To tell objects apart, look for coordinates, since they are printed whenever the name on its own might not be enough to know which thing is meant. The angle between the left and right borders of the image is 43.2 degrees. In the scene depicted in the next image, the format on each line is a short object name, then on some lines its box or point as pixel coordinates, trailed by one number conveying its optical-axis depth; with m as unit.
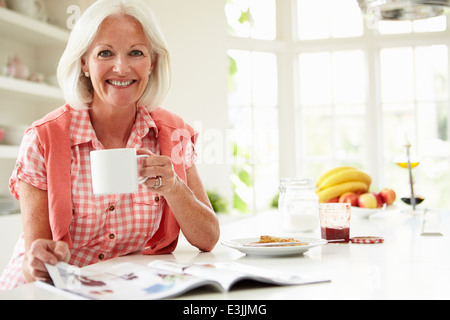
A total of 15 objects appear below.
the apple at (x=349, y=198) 2.42
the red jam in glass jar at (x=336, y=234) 1.62
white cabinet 3.35
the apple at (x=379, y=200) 2.51
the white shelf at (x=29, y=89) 3.27
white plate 1.32
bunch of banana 2.46
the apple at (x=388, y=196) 2.51
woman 1.42
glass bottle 1.93
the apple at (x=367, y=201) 2.42
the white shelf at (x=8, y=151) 3.26
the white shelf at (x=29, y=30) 3.31
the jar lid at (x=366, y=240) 1.60
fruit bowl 2.39
